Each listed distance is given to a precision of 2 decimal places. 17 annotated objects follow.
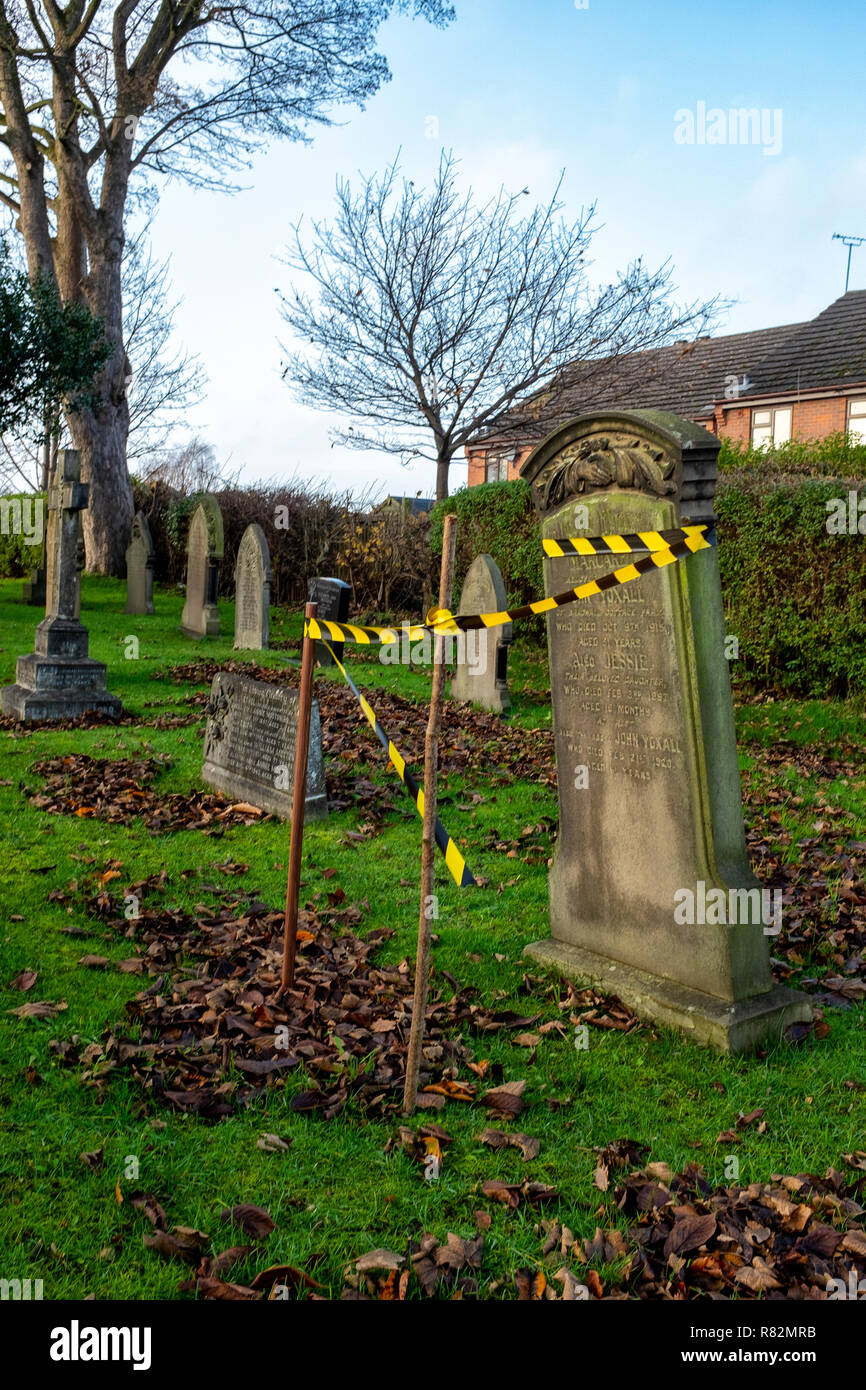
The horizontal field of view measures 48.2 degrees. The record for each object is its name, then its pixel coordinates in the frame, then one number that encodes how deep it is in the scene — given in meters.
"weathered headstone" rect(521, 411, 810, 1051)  4.25
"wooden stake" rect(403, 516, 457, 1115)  3.48
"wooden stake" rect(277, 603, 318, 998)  4.38
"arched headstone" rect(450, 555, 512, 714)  11.69
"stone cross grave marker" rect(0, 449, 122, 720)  11.05
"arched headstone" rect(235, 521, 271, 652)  15.95
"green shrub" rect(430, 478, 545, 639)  15.64
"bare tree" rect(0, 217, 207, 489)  39.31
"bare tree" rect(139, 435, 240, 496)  27.37
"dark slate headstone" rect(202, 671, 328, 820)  7.35
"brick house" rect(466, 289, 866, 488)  21.95
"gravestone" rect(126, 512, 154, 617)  19.67
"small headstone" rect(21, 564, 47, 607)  21.08
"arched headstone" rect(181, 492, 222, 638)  17.38
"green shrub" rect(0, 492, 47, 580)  24.19
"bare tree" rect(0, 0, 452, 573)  21.75
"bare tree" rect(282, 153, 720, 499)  20.38
